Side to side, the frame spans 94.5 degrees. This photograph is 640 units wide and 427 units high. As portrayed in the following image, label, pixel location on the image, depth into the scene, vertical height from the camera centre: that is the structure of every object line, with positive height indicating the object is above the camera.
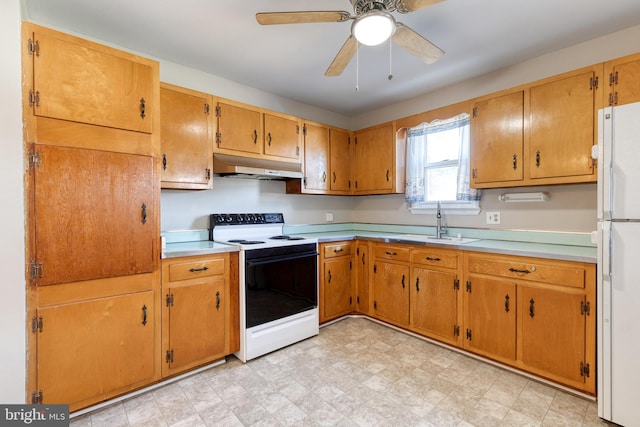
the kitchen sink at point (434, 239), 2.61 -0.30
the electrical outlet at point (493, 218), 2.85 -0.09
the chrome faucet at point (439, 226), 3.05 -0.19
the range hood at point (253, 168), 2.62 +0.40
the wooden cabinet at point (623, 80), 1.92 +0.85
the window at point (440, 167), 3.05 +0.46
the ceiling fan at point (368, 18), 1.51 +1.02
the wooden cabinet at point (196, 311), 2.12 -0.77
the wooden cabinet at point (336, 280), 3.11 -0.77
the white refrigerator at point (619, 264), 1.56 -0.31
